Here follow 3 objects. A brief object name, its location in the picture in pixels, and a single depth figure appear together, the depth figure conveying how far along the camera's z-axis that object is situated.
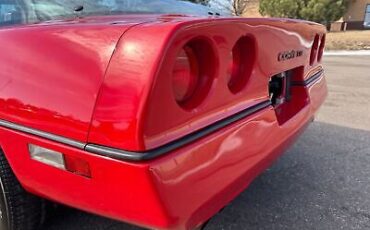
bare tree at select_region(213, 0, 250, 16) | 6.78
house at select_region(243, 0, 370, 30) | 33.47
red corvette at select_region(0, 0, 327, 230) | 1.31
